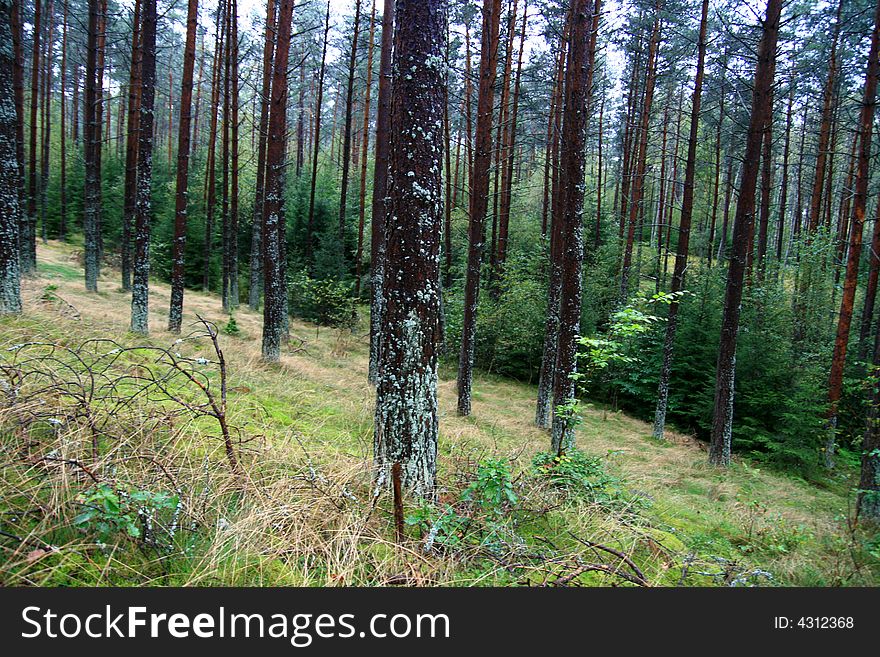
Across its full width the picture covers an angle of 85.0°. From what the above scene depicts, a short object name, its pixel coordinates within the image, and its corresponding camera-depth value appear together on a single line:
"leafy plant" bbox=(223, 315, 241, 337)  12.68
